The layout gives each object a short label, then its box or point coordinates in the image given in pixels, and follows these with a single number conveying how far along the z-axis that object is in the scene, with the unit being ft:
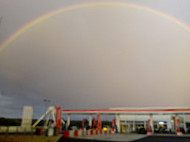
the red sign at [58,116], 80.81
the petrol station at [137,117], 105.60
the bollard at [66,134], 62.69
